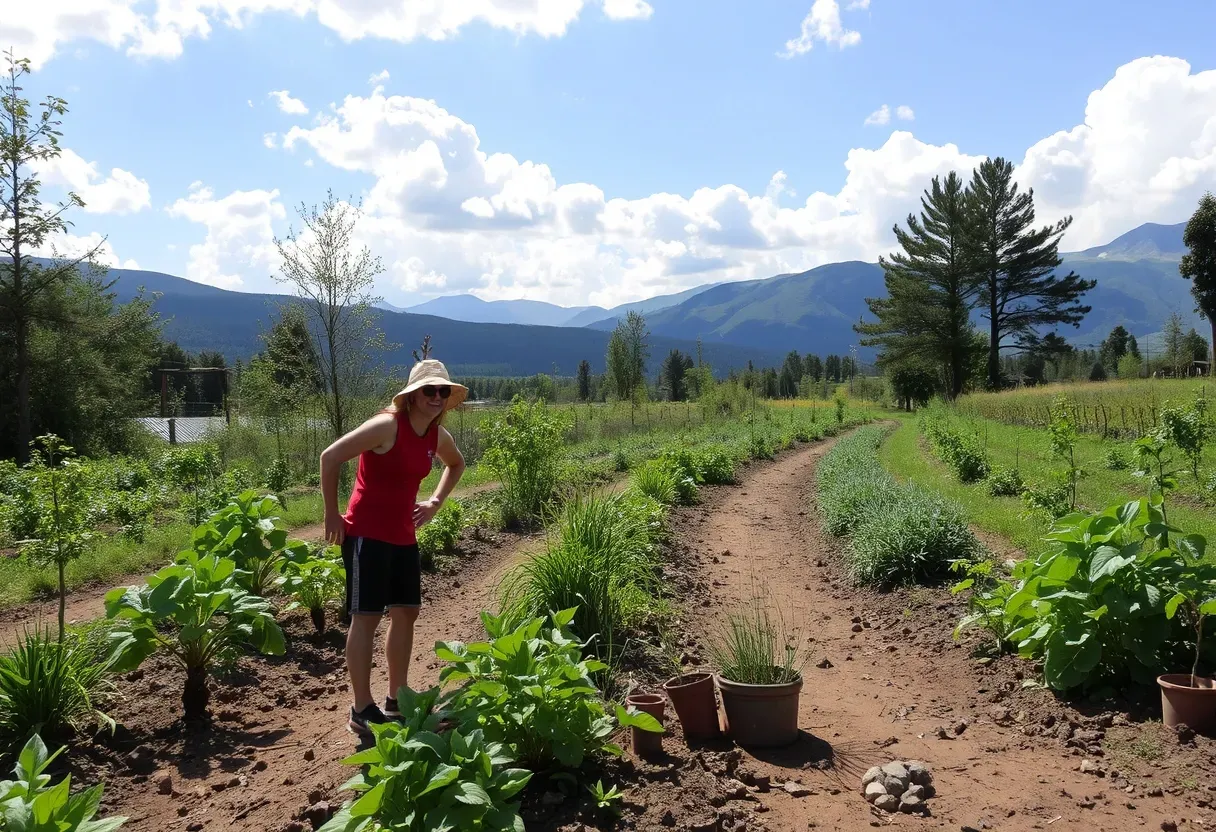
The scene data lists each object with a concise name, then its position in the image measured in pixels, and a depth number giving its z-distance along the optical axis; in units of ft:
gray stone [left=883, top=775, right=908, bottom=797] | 10.51
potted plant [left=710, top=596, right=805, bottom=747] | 12.02
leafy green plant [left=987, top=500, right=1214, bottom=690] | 12.59
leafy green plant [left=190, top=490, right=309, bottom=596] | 16.40
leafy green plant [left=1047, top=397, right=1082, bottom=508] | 26.17
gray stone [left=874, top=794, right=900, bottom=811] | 10.30
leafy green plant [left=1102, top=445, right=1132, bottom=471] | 46.47
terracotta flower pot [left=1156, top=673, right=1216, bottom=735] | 11.35
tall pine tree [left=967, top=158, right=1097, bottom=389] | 143.13
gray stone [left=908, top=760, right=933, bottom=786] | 10.70
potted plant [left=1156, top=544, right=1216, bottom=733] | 11.38
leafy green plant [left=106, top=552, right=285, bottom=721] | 13.25
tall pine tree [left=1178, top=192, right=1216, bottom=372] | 125.90
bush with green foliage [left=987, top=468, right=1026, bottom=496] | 40.23
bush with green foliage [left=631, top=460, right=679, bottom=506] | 36.40
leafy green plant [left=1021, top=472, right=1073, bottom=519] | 26.53
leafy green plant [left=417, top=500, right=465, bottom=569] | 26.07
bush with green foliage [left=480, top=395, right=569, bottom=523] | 33.37
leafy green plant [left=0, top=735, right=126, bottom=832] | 7.54
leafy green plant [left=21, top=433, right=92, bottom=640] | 15.61
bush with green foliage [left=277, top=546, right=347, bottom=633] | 17.95
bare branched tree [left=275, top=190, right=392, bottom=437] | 47.67
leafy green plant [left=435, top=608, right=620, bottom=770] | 9.51
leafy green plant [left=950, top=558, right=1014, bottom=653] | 15.72
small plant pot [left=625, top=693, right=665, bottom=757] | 11.31
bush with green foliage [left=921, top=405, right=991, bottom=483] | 48.29
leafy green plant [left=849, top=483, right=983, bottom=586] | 22.77
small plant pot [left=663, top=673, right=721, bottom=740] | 12.10
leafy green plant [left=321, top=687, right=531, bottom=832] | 7.84
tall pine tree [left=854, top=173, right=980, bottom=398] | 146.41
